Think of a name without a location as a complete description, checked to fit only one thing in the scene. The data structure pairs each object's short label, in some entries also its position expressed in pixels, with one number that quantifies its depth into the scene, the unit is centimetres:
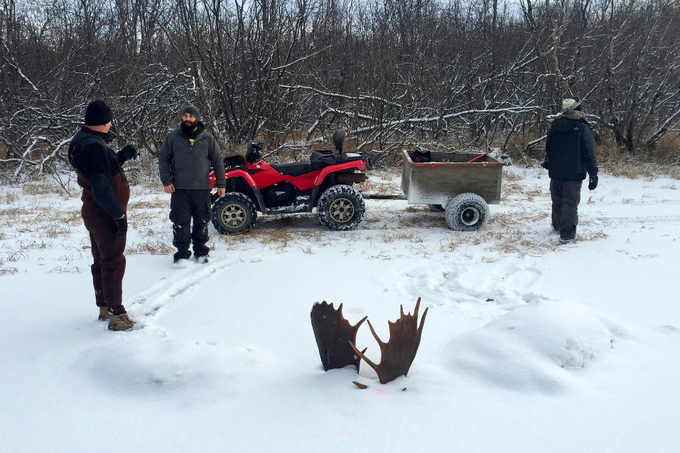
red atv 595
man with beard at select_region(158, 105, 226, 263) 477
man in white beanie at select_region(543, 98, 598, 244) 549
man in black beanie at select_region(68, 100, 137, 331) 318
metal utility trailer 605
